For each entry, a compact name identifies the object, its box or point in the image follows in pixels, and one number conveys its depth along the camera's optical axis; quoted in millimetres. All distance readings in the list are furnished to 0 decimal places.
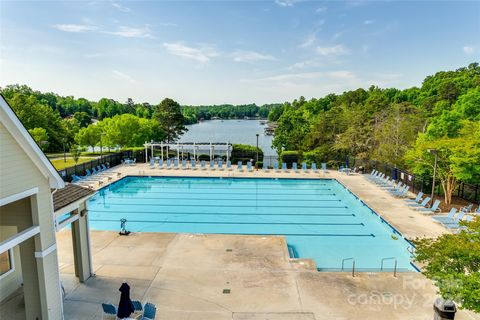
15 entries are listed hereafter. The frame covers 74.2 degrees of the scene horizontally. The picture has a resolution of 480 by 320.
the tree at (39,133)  29850
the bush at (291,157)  29969
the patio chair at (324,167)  25822
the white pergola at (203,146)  27697
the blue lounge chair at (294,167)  26494
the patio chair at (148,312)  6652
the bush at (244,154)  29766
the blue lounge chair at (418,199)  16688
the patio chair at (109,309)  6852
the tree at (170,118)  42781
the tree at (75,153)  25145
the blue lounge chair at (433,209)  15395
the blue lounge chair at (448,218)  13641
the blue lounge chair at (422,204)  16156
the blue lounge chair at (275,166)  27198
